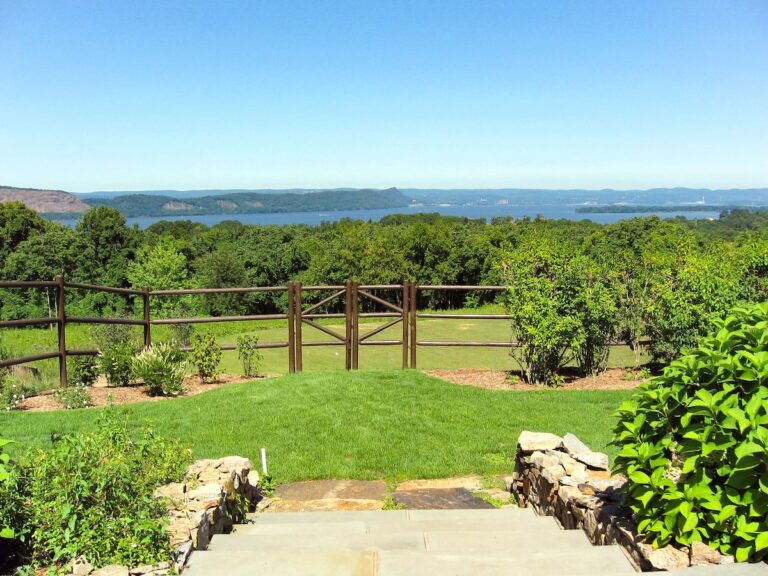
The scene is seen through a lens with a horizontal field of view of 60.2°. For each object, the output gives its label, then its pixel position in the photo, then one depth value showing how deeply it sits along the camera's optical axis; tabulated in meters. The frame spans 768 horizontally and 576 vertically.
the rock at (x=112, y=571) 2.79
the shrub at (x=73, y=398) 8.07
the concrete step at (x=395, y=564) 2.84
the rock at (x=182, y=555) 3.00
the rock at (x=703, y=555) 2.71
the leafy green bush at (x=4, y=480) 2.73
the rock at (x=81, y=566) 2.82
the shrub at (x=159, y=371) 8.76
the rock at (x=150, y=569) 2.85
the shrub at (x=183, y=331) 16.53
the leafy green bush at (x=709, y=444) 2.65
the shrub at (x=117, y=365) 9.23
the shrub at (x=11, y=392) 7.91
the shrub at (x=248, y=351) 10.32
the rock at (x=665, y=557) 2.77
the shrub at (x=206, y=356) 9.80
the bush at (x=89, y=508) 2.96
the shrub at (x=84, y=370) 9.65
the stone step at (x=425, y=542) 3.32
